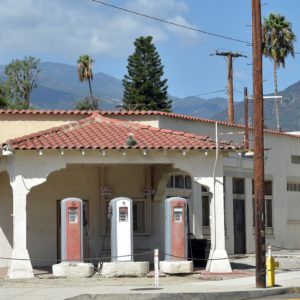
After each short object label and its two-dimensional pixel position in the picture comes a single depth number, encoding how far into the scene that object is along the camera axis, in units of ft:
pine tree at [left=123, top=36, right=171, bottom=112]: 214.28
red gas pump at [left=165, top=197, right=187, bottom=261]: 79.66
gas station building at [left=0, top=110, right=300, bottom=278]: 78.95
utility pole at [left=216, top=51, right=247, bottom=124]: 204.03
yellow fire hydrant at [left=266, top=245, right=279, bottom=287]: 67.72
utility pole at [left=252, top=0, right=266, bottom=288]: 66.33
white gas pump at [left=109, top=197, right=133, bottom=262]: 79.05
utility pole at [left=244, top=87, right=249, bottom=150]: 85.21
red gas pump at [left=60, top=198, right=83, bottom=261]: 78.18
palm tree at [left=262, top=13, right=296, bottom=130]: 210.18
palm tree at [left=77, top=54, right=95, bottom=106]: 254.47
